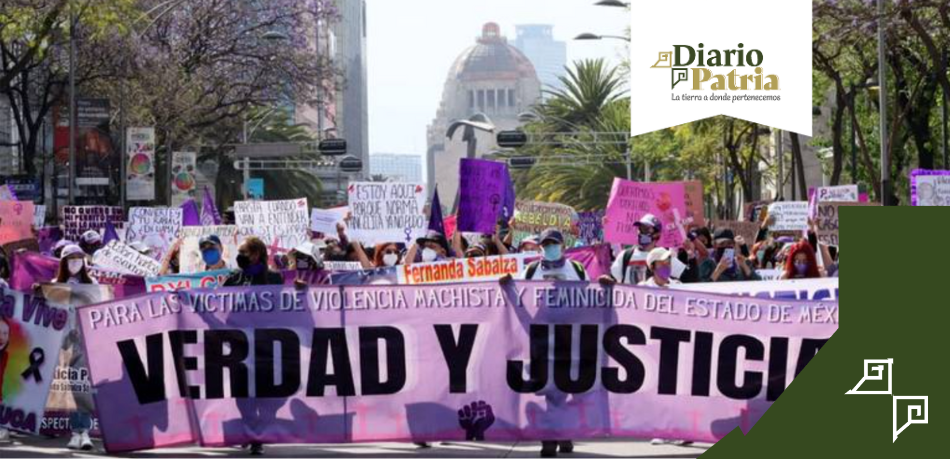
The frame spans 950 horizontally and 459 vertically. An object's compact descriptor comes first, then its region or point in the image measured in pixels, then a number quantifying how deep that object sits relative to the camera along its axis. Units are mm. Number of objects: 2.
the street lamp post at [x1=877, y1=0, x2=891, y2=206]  32788
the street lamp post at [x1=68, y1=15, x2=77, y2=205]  40900
